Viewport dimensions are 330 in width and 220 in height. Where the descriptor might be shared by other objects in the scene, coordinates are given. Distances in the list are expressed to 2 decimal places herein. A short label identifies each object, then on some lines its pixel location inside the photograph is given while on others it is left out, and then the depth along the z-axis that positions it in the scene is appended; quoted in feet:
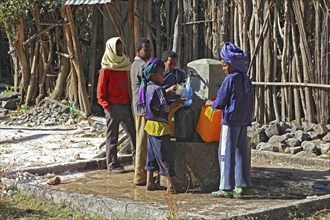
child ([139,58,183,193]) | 24.47
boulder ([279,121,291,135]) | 34.27
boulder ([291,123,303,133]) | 33.89
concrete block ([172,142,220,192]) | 25.18
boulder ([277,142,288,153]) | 32.73
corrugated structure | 42.62
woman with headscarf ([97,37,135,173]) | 28.76
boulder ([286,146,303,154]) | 32.22
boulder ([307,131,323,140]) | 32.81
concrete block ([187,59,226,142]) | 25.71
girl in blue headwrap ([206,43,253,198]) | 23.68
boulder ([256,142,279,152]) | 32.76
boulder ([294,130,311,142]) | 32.89
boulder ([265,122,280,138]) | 34.19
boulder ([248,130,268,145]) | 34.32
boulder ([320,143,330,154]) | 31.50
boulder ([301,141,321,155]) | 31.79
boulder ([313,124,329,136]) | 32.76
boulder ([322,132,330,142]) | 32.17
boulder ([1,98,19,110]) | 52.85
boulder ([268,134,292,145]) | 33.19
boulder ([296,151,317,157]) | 31.57
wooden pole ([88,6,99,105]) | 48.14
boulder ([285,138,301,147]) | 32.71
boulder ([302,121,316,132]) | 33.50
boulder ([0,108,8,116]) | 51.01
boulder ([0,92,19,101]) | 53.88
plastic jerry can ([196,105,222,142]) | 24.80
